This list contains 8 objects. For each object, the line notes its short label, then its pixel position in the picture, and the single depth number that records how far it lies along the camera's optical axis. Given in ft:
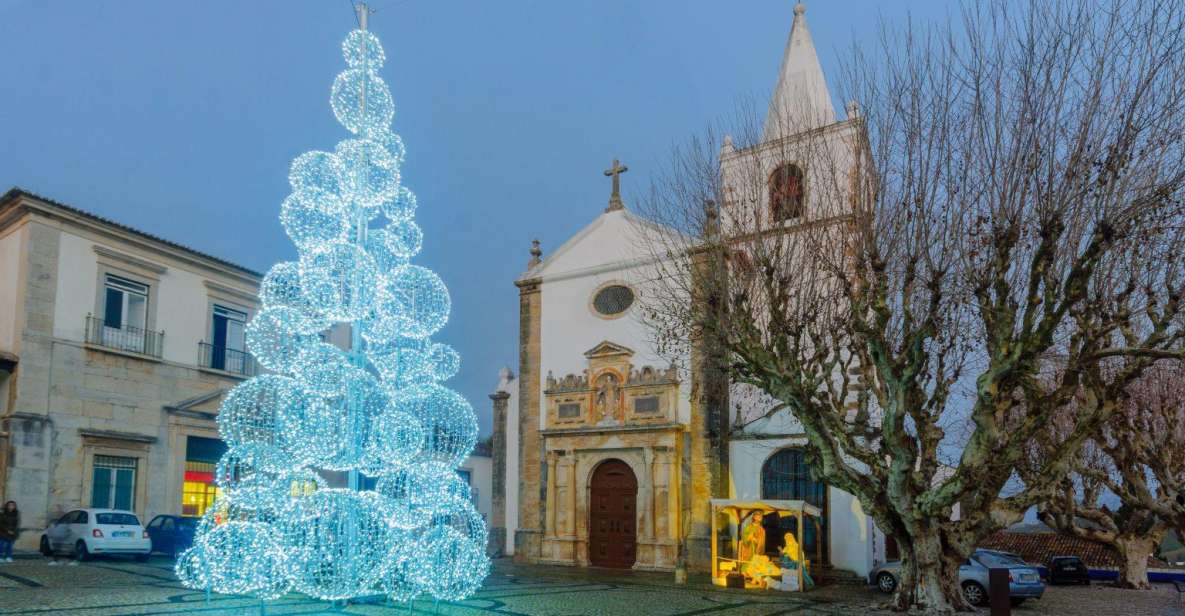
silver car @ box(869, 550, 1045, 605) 51.52
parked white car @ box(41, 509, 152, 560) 57.31
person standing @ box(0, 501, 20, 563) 53.52
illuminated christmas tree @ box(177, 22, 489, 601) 33.76
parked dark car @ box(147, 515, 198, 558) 63.26
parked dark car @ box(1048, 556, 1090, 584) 81.71
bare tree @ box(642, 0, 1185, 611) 34.32
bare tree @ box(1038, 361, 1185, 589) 59.00
